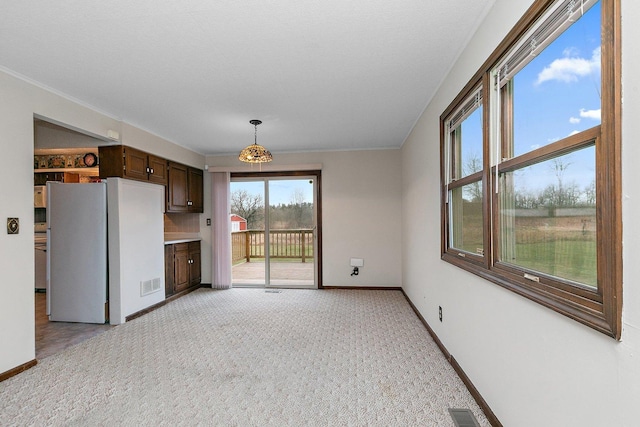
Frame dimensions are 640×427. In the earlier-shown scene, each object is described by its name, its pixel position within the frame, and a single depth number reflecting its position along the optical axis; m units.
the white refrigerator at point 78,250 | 3.84
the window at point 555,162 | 1.01
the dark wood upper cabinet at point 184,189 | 4.92
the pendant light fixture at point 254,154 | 3.78
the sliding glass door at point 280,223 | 5.75
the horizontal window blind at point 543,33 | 1.21
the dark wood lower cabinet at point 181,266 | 4.91
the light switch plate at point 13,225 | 2.60
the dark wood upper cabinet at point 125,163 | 3.87
